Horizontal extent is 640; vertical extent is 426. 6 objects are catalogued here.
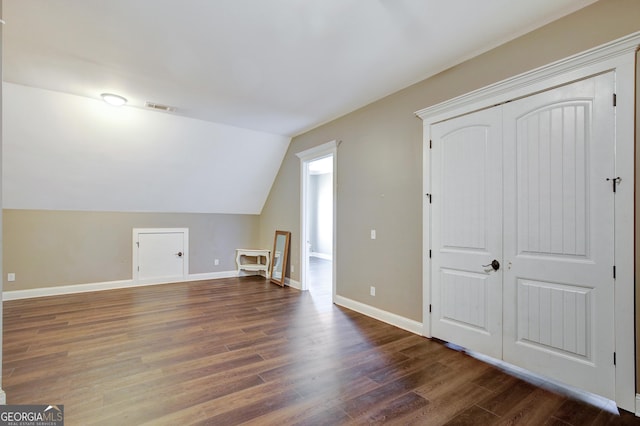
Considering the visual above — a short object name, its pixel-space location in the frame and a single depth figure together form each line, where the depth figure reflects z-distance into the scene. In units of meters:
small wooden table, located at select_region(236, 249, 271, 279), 6.50
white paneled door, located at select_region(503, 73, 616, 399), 2.09
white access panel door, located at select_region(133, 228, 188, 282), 5.58
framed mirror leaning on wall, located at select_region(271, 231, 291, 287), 5.78
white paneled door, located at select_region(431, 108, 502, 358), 2.70
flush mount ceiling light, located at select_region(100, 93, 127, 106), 3.80
